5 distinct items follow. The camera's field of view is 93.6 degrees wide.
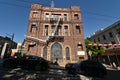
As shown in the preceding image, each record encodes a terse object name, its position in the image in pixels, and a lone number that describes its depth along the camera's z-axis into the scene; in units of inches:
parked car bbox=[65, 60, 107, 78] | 198.6
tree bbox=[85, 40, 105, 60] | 580.7
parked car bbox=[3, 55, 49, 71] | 229.9
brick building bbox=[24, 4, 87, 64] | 448.4
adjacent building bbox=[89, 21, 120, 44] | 590.1
